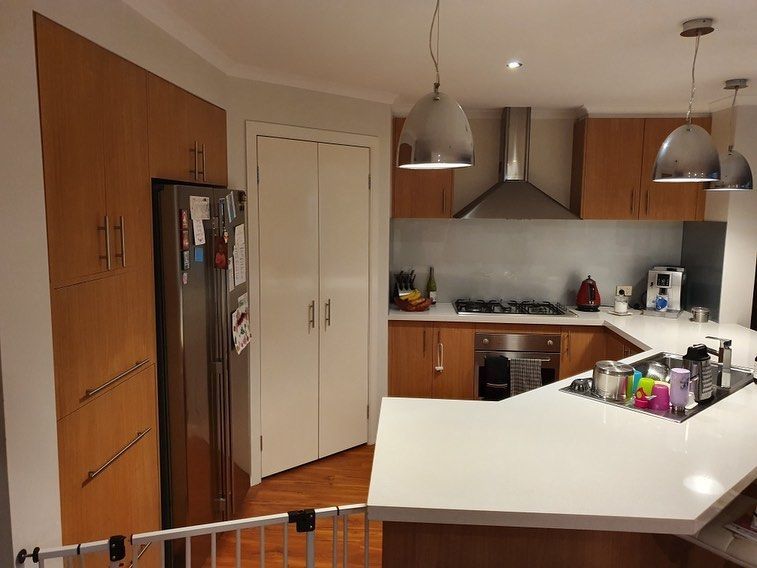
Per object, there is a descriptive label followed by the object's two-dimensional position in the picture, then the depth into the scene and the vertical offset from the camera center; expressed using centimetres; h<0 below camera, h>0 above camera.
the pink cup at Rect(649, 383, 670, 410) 223 -66
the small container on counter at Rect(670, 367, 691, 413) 219 -61
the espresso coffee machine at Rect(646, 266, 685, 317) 428 -48
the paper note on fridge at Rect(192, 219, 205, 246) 236 -4
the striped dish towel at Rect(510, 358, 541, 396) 412 -106
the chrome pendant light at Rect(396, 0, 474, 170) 166 +25
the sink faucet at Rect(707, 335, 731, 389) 255 -61
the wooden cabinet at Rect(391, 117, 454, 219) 424 +22
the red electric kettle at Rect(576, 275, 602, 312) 438 -55
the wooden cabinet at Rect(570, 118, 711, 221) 413 +35
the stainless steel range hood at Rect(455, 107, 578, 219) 421 +24
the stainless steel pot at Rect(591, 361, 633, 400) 235 -63
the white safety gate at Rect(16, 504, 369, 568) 148 -83
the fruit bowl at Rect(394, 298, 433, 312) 422 -59
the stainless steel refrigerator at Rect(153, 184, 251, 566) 226 -55
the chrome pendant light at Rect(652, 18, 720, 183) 214 +25
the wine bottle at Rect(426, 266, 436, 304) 454 -50
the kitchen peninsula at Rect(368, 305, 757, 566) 152 -73
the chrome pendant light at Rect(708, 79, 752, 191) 279 +25
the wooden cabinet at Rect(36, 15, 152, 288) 158 +20
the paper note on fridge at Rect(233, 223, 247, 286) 291 -18
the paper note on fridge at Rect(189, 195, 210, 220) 233 +6
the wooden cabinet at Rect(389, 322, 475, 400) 414 -98
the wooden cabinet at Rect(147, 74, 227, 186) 227 +37
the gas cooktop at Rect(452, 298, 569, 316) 423 -62
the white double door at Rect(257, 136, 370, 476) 339 -46
